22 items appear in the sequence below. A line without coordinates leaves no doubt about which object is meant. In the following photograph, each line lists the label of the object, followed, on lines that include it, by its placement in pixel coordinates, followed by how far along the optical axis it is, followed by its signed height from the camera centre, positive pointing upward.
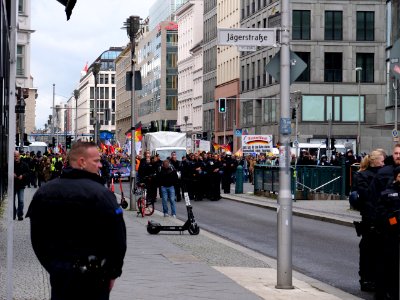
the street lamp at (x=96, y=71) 50.84 +3.51
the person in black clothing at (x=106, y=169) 36.38 -0.83
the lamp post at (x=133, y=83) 32.12 +1.82
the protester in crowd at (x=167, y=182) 27.88 -0.96
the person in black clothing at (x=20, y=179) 26.41 -0.85
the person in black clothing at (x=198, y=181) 42.91 -1.40
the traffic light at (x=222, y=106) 63.25 +2.32
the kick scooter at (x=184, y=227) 21.67 -1.65
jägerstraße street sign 12.91 +1.31
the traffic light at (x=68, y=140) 76.38 +0.32
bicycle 28.86 -1.57
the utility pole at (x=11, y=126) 8.65 +0.15
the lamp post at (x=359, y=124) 76.25 +1.67
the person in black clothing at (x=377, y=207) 11.59 -0.66
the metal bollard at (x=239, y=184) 47.11 -1.66
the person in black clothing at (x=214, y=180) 42.53 -1.35
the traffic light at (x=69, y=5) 9.47 +1.22
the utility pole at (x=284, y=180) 12.68 -0.40
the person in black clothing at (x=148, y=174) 30.27 -0.91
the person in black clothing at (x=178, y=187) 39.78 -1.59
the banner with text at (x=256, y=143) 61.69 +0.16
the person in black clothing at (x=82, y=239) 6.57 -0.58
